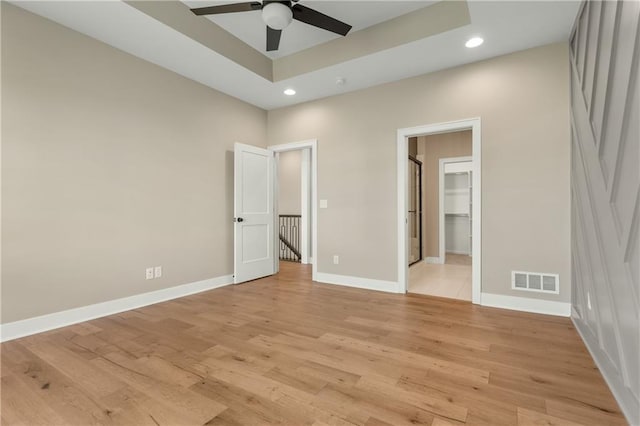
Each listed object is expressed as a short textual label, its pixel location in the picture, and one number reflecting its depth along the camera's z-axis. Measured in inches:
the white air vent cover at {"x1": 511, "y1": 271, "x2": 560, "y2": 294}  117.3
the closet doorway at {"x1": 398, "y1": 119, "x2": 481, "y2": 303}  136.1
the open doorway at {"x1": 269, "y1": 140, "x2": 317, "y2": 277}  243.8
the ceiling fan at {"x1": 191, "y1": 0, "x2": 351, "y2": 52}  91.1
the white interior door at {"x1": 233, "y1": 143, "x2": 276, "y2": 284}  170.4
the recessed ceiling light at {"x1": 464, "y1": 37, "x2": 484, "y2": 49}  115.3
